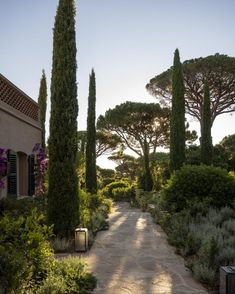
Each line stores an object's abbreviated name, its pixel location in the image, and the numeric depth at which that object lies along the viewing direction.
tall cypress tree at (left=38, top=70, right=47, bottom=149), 19.66
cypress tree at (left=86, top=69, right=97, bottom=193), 19.75
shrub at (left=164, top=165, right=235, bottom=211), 12.04
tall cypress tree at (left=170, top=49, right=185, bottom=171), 20.00
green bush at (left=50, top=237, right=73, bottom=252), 7.85
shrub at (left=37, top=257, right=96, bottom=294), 4.66
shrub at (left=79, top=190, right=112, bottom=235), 10.56
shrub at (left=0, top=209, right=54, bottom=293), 4.01
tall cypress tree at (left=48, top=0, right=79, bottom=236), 8.70
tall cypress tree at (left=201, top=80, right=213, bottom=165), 23.92
